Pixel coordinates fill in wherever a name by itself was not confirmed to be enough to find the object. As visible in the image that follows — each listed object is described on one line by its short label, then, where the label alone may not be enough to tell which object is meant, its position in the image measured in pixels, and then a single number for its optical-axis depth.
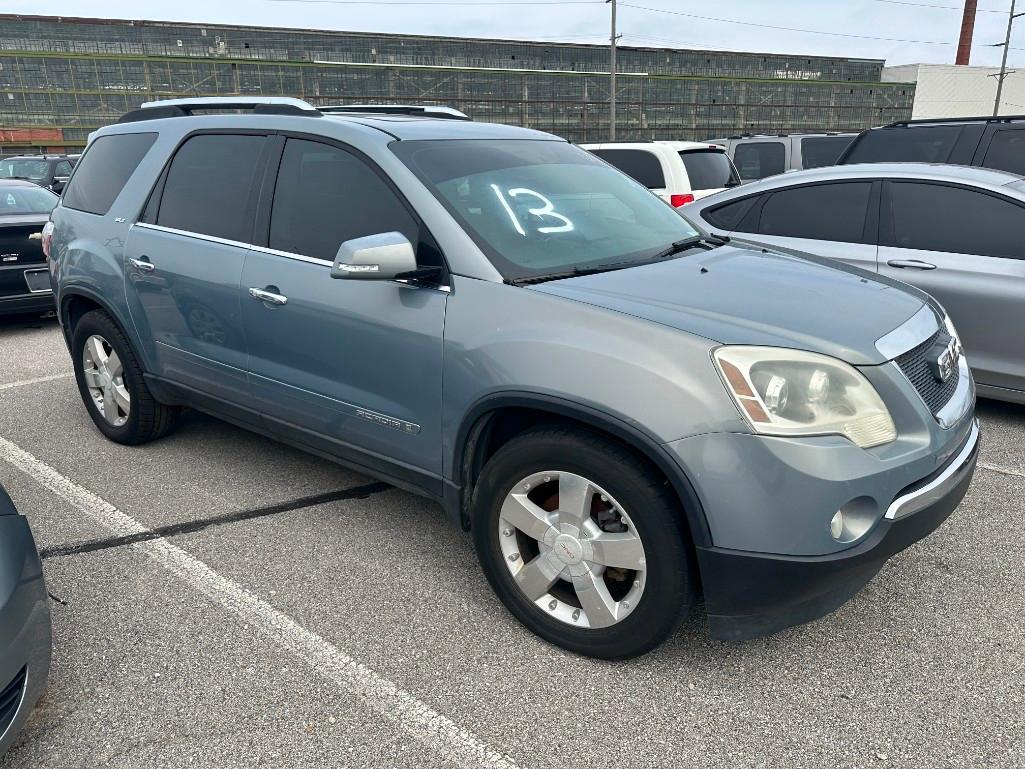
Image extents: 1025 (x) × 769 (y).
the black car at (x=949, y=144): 6.47
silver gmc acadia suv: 2.20
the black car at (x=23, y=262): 7.19
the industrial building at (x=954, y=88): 57.75
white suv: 9.17
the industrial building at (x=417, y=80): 43.50
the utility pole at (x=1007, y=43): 43.41
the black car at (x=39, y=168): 16.86
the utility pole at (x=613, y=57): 28.14
